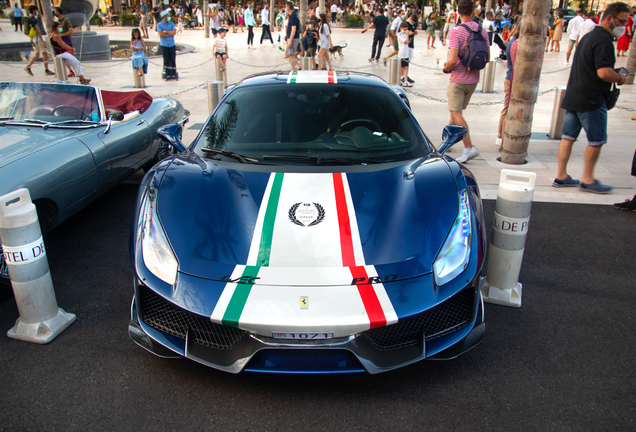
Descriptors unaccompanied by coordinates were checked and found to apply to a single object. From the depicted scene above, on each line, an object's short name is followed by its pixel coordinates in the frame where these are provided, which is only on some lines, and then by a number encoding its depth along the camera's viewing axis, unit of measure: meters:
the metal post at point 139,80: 12.25
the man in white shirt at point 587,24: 15.62
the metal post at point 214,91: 7.91
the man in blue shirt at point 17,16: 29.59
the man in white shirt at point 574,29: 16.77
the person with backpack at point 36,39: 14.70
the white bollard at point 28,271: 2.67
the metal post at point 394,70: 10.31
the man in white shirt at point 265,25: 24.14
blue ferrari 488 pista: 2.15
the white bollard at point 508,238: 3.06
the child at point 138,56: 12.20
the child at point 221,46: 13.11
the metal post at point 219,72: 11.58
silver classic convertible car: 3.55
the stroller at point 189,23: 39.69
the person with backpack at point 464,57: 5.98
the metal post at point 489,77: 11.36
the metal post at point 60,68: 11.62
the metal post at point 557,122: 7.67
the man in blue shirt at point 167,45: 13.30
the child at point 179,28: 33.16
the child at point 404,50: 12.29
